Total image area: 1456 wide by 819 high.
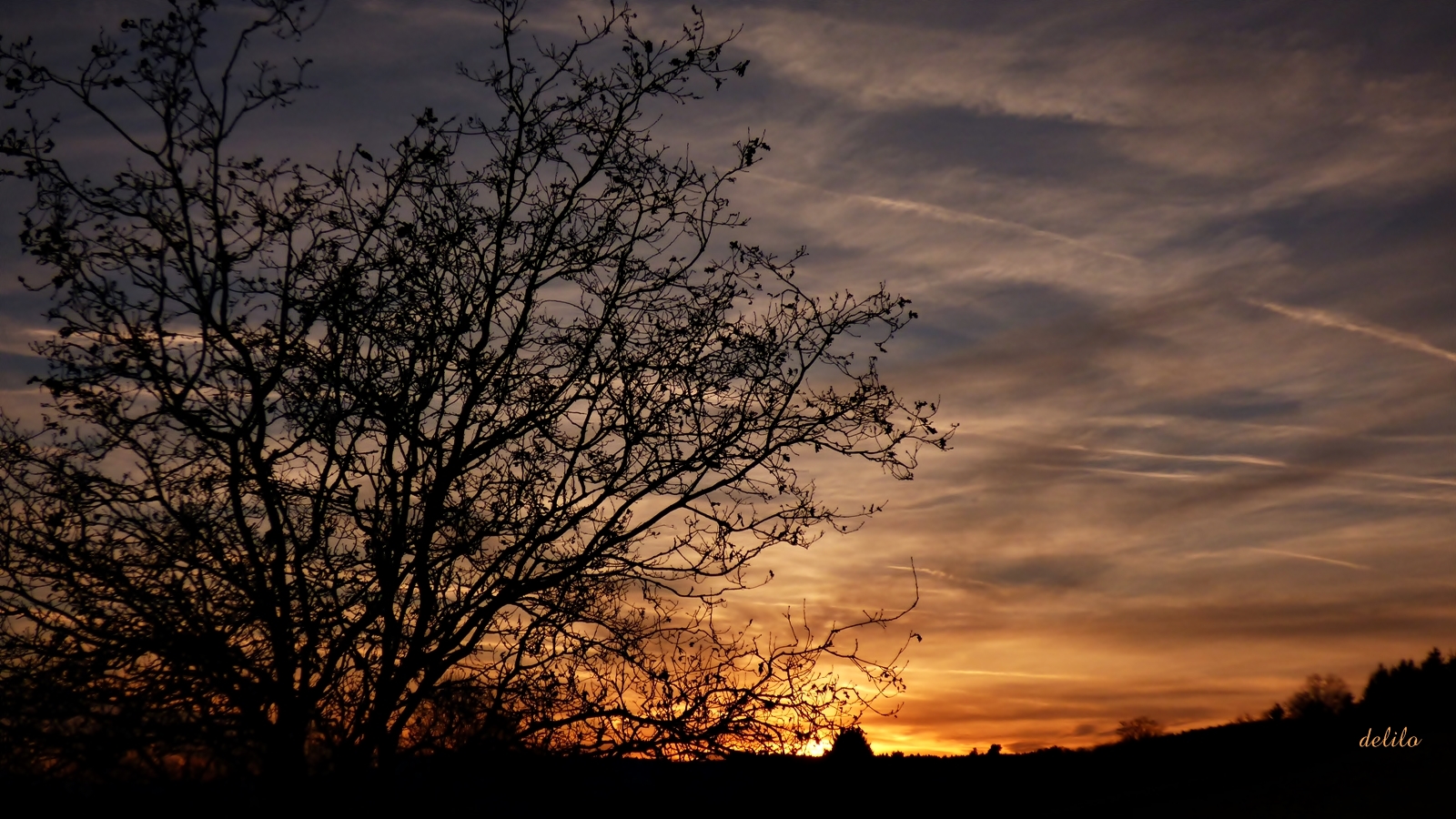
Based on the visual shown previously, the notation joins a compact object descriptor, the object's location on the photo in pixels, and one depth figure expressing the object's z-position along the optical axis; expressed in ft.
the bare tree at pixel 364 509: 27.04
